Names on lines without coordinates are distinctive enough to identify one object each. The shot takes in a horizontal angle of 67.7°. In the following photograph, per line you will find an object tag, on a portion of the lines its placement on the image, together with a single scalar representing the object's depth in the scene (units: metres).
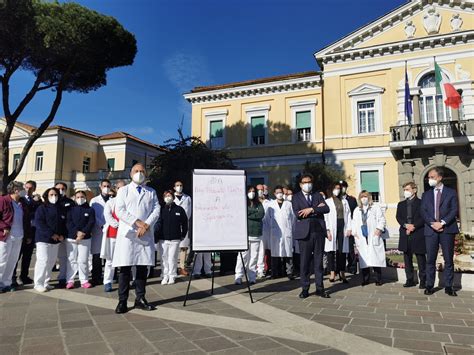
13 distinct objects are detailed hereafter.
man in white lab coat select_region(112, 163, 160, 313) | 5.03
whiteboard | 5.80
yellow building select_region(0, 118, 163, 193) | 36.59
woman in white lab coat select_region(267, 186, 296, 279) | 8.02
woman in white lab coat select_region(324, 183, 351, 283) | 7.62
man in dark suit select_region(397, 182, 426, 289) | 6.83
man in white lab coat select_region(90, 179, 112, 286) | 7.58
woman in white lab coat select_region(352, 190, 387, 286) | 7.21
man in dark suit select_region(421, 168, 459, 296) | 6.23
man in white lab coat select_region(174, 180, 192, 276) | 8.61
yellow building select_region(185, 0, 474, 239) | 19.33
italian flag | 17.72
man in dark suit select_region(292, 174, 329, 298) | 6.00
